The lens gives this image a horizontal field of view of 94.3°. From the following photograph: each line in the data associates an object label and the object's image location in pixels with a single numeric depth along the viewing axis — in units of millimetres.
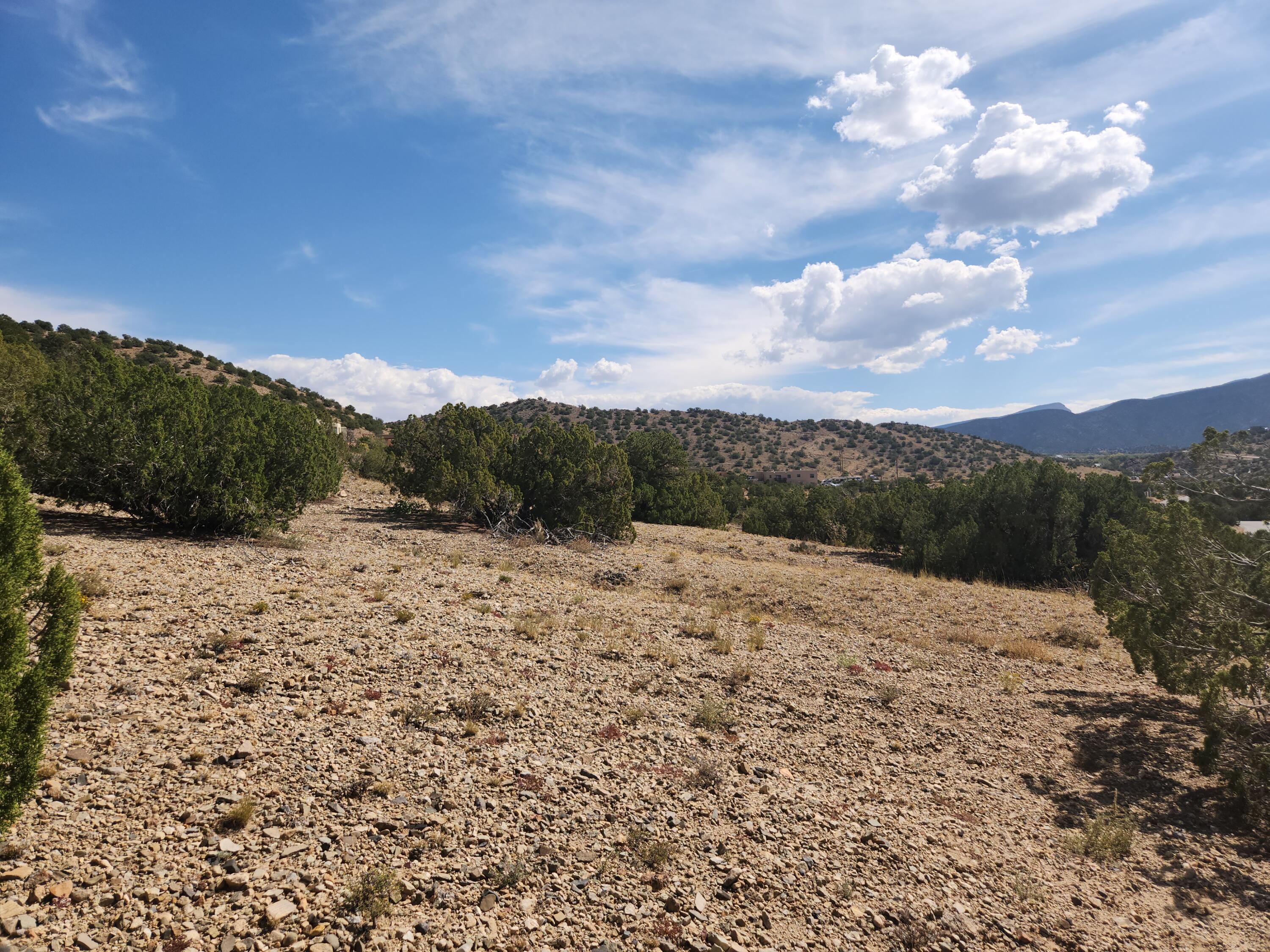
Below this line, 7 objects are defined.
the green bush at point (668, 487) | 33000
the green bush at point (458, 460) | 21656
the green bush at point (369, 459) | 32391
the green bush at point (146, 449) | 12188
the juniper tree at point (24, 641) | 3592
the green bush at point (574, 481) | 22031
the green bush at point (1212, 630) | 6457
